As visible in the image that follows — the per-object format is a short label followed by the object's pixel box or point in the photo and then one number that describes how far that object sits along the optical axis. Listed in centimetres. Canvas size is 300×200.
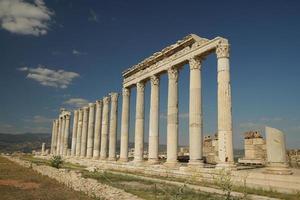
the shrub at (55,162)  3547
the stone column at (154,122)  3162
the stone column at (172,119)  2866
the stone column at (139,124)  3467
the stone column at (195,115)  2538
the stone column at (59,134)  7352
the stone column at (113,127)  4241
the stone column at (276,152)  1758
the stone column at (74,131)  6142
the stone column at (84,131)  5514
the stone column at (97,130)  4749
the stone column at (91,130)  5161
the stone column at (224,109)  2194
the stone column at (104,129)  4541
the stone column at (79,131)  5841
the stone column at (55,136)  7812
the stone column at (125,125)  3822
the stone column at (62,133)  6869
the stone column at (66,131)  6706
